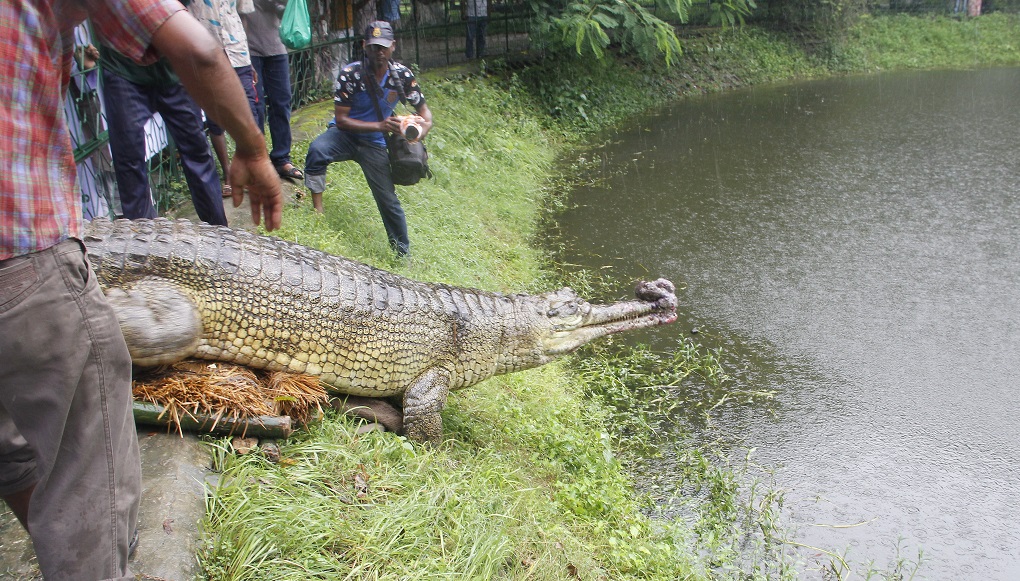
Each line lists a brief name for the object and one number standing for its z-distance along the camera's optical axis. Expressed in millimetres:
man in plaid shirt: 1587
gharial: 2918
